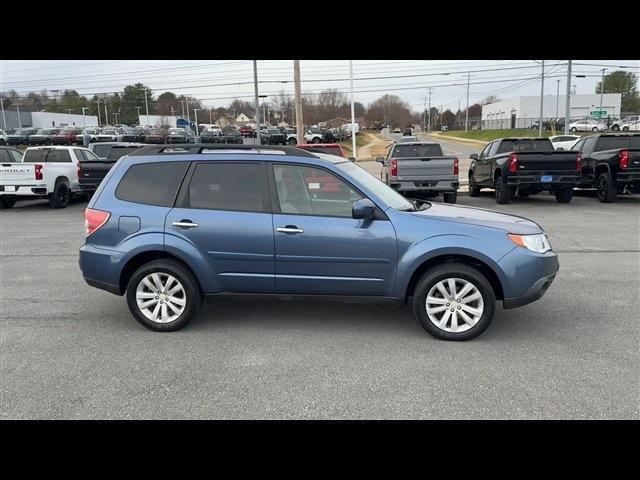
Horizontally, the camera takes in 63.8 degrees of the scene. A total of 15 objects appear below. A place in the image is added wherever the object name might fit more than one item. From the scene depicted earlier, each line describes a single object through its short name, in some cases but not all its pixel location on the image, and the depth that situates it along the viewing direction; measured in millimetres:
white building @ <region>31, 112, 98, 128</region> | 108438
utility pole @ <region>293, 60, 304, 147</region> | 22969
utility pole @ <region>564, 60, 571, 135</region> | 30241
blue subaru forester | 4711
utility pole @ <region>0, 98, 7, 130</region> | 93894
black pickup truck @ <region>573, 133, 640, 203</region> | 13164
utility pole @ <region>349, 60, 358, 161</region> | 25019
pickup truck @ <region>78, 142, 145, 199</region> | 14258
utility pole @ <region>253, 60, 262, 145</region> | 22241
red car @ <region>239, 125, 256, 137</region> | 59072
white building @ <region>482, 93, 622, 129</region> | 86438
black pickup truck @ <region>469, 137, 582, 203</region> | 12883
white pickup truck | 13805
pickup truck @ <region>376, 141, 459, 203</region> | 13164
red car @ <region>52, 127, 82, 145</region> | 50156
